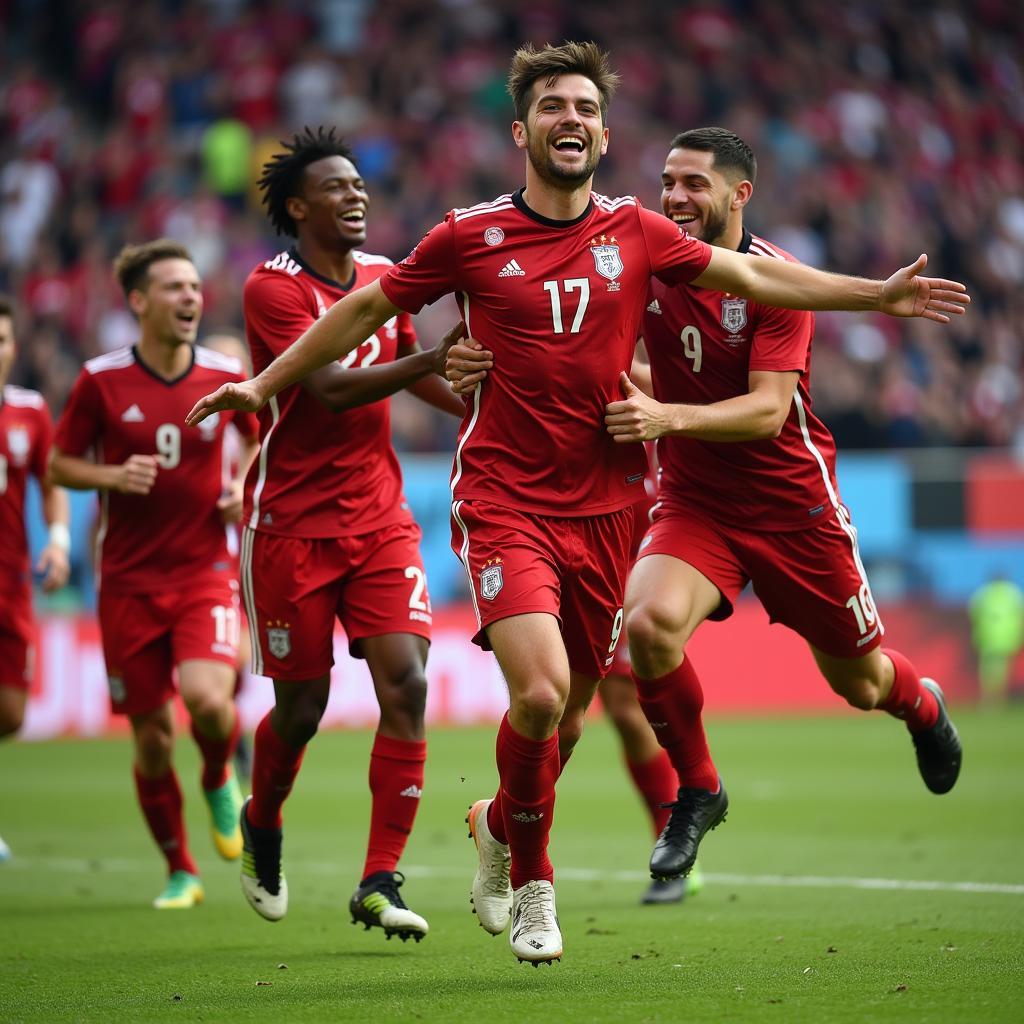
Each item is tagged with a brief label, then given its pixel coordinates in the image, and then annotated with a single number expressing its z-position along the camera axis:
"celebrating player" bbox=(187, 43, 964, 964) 11.76
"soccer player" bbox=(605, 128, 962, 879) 13.37
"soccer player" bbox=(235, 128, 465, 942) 14.02
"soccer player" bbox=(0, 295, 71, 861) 19.06
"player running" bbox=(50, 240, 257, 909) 16.91
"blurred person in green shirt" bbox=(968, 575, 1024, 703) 40.19
